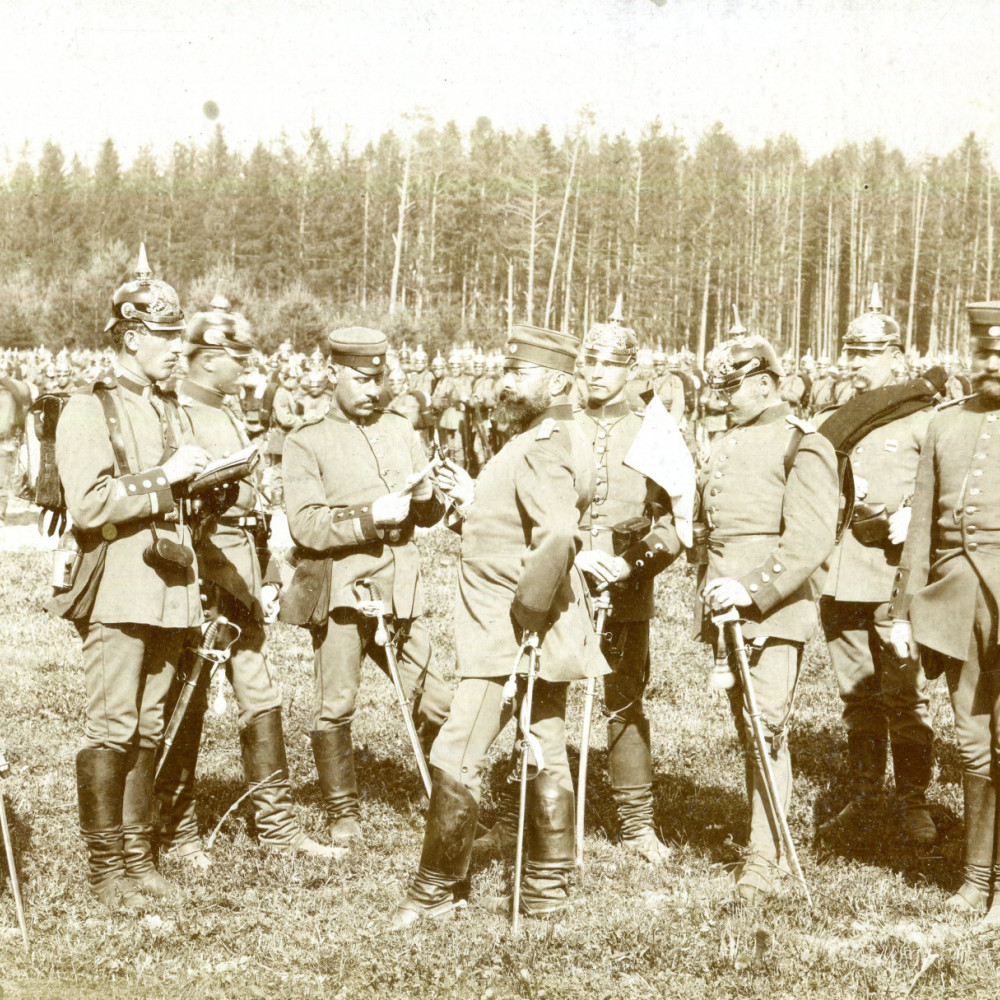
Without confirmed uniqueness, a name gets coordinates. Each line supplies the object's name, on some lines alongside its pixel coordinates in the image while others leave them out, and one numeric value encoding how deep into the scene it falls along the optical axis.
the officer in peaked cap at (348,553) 6.46
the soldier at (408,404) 26.93
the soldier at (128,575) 5.43
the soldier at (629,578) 6.49
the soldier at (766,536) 5.70
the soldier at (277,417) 20.53
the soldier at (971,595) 5.50
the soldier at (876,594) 6.75
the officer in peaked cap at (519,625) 5.23
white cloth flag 6.20
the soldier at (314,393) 21.00
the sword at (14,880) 4.88
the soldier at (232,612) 6.30
